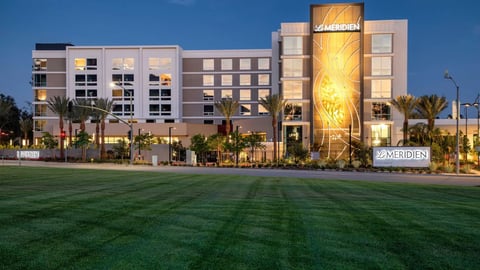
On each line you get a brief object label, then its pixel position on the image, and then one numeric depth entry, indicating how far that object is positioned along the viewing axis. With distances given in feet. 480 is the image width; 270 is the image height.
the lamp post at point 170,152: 218.18
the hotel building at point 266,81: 223.92
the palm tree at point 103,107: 222.91
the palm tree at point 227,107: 227.61
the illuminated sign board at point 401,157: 148.05
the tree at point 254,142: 195.52
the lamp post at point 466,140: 190.39
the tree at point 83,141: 211.61
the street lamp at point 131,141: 168.29
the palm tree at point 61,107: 237.66
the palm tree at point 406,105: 199.91
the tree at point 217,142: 201.36
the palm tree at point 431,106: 191.31
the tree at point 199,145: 199.93
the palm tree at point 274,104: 202.39
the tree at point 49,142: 235.81
